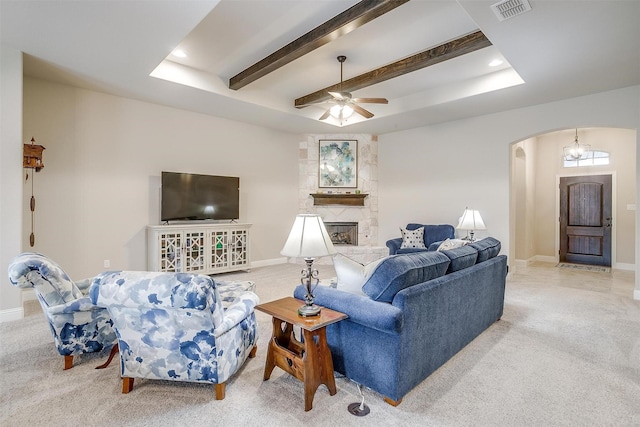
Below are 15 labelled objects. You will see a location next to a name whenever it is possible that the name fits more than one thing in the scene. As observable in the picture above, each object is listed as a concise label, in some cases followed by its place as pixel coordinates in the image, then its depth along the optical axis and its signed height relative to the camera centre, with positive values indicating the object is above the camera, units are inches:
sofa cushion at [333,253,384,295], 89.6 -17.5
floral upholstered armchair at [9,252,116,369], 88.0 -28.5
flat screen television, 203.3 +8.6
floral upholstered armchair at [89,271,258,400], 70.8 -27.9
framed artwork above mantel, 283.6 +42.7
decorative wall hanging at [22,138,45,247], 146.2 +23.9
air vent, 102.9 +66.5
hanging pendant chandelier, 268.1 +51.5
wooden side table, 77.7 -36.1
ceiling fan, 166.7 +58.3
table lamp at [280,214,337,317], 80.5 -8.9
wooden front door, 271.6 -6.2
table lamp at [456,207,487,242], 184.5 -5.9
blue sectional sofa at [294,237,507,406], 78.9 -28.6
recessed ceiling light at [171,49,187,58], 157.6 +77.3
